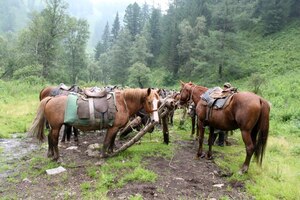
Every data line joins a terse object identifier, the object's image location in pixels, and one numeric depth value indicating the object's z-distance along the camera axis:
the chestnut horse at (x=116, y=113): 6.98
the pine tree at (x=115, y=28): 86.44
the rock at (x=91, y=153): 7.82
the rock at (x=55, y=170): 6.43
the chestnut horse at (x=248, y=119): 6.52
